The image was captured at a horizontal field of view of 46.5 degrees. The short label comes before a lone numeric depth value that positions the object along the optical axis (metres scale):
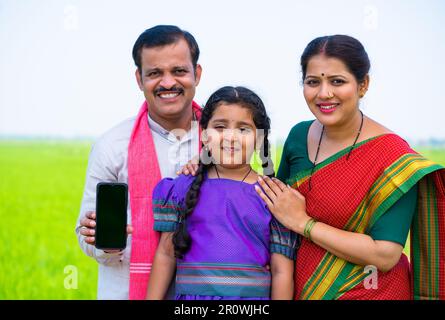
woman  2.71
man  3.10
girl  2.76
